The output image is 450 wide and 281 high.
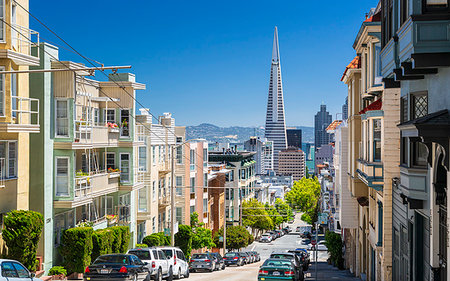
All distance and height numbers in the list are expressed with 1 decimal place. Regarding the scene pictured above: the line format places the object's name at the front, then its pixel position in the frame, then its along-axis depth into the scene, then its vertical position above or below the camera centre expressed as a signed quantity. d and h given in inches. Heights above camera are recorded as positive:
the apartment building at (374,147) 994.1 -7.4
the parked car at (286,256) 1247.4 -236.1
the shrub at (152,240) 1717.5 -275.3
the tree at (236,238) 3137.3 -494.2
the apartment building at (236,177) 3681.1 -233.0
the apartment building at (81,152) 1107.3 -20.7
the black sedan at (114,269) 860.6 -180.8
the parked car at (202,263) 1614.2 -321.4
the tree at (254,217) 4019.9 -495.1
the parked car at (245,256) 2230.4 -422.5
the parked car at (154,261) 1051.9 -209.3
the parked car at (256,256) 2452.3 -461.5
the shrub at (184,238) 2021.4 -316.5
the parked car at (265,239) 4359.0 -688.3
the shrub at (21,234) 931.3 -141.6
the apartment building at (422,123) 469.7 +16.1
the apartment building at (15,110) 921.5 +51.0
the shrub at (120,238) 1295.5 -208.0
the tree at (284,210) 5129.9 -572.2
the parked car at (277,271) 1018.1 -216.4
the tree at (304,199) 5450.8 -519.5
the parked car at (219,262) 1691.9 -335.6
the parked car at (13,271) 626.5 -137.0
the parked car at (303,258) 1817.9 -359.0
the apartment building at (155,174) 1756.9 -96.6
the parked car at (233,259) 2075.5 -400.1
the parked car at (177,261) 1171.8 -236.2
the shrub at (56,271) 1100.5 -231.8
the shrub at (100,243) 1206.9 -199.7
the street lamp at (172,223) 1432.3 -188.5
